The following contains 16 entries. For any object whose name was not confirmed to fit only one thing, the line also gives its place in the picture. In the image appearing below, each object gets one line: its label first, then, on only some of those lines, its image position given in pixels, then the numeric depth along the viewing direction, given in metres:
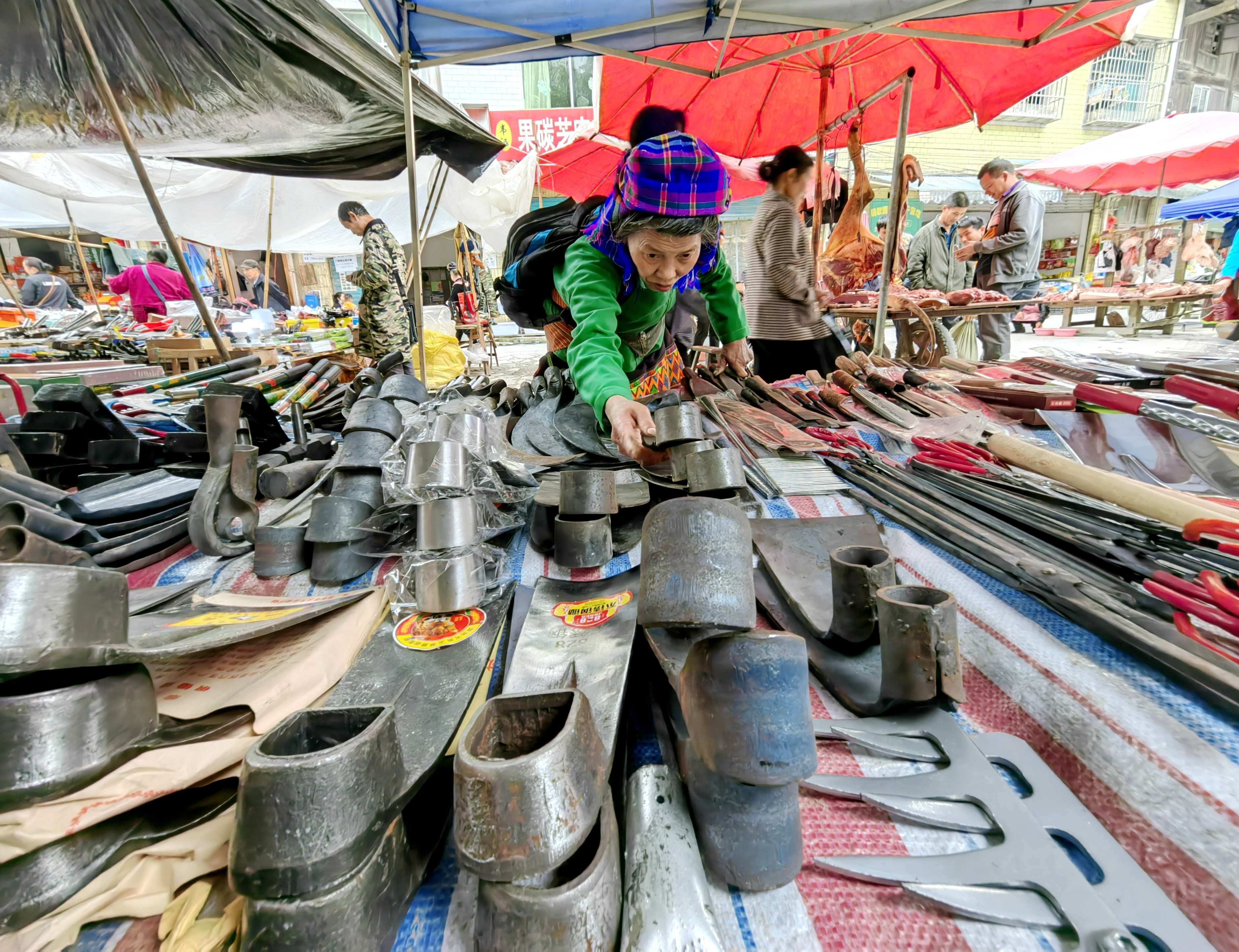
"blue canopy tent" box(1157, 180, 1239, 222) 8.78
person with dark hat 10.39
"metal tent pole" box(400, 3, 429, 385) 2.54
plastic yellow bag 5.18
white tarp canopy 6.44
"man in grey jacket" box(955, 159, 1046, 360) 4.18
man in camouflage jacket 4.23
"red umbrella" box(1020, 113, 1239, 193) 8.39
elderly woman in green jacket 1.37
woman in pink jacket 6.57
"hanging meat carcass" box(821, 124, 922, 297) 3.62
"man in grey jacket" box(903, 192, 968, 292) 5.12
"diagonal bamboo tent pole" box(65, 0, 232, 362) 2.12
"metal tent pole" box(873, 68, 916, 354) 3.51
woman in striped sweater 3.01
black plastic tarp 2.26
